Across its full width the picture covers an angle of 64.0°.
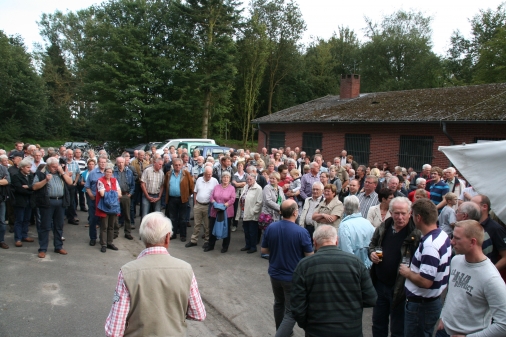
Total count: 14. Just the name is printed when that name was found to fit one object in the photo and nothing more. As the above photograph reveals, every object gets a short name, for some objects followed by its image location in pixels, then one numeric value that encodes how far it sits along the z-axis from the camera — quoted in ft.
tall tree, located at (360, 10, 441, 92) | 142.92
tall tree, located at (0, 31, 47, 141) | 133.18
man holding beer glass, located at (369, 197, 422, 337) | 13.69
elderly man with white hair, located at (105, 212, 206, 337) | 9.19
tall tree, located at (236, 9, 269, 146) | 118.52
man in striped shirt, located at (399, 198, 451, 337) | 12.05
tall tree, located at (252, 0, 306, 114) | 130.00
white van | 68.59
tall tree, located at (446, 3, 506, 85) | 139.85
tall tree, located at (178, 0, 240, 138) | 99.62
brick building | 55.11
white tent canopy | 14.01
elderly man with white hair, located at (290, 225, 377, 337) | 10.73
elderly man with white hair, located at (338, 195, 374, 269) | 16.19
